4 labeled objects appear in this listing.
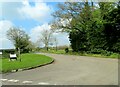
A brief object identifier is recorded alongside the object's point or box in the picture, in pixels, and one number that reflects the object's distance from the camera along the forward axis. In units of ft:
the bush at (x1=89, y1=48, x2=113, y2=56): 47.29
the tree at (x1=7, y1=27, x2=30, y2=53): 108.55
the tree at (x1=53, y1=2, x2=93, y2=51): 63.40
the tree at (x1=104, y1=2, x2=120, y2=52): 46.40
